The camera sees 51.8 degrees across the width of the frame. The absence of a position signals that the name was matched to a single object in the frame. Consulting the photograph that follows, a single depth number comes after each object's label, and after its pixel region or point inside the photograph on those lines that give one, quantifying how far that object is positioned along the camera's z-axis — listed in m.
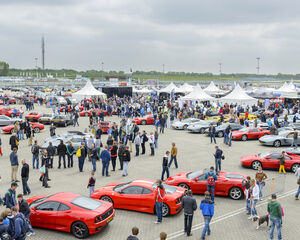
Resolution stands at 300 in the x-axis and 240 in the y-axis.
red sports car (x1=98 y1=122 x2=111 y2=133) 26.38
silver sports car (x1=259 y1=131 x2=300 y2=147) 21.80
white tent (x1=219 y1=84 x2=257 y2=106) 37.53
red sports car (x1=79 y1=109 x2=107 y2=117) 38.09
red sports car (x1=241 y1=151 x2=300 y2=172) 15.66
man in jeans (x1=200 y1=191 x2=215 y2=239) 8.70
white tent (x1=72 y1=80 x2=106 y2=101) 42.34
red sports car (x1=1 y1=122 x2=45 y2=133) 25.80
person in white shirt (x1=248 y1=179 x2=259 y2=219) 10.03
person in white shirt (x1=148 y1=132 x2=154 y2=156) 19.14
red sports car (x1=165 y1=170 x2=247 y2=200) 12.02
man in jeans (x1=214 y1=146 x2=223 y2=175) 15.22
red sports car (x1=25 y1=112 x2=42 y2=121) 31.64
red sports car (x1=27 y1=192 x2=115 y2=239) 8.84
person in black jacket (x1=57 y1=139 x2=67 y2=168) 16.42
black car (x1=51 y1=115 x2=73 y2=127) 29.83
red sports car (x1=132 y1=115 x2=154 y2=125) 31.94
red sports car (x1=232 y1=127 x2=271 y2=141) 24.28
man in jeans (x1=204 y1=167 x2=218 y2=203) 11.11
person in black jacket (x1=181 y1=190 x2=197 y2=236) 8.84
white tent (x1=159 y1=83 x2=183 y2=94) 56.27
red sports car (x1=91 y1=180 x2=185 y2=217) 10.40
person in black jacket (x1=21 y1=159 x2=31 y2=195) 12.09
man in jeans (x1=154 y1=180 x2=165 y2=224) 9.70
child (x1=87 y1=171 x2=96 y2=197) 11.62
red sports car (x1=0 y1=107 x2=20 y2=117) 34.24
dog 9.49
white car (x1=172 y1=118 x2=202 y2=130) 29.50
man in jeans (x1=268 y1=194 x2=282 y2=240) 8.47
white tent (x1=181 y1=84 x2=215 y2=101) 40.16
